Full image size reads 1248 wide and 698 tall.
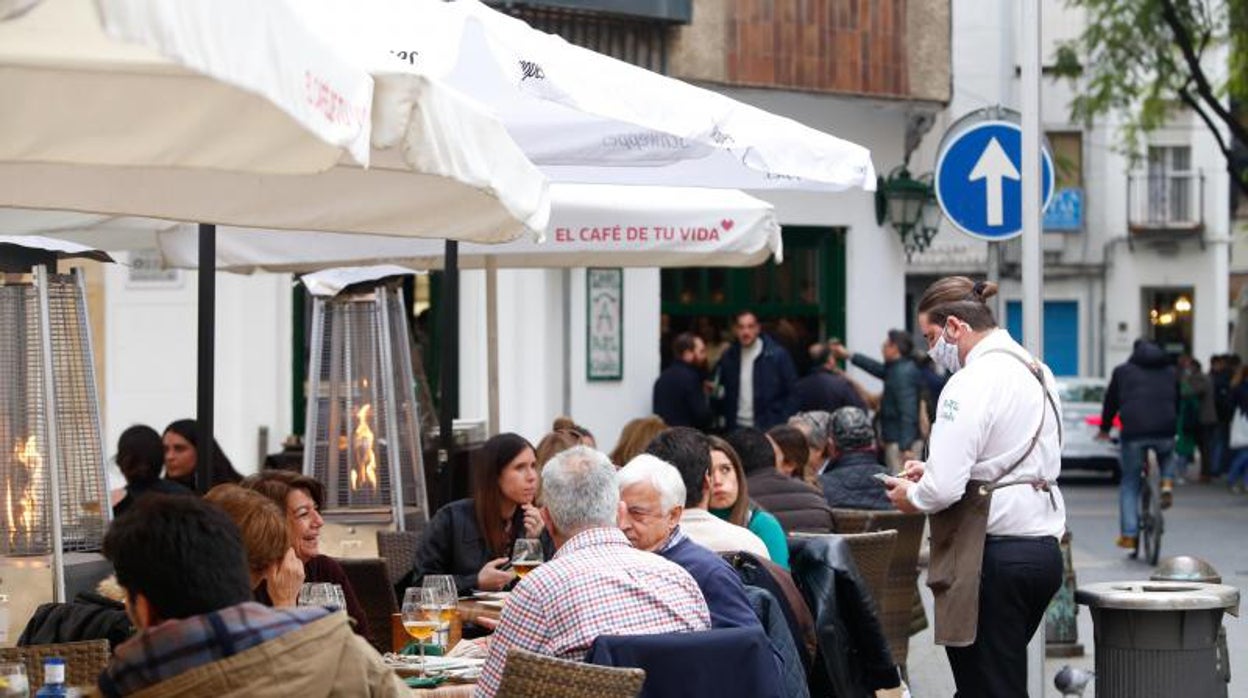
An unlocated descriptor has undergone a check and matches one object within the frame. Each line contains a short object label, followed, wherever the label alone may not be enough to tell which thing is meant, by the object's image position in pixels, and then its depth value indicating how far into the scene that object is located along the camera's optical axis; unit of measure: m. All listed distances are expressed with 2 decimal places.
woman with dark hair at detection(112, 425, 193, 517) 11.21
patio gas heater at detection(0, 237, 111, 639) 8.74
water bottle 5.73
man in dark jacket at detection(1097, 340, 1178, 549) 20.92
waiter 8.98
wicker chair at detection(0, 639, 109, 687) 6.24
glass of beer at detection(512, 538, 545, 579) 8.95
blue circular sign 11.52
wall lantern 24.83
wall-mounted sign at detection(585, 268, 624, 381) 22.89
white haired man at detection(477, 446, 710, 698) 6.16
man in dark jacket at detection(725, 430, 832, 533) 10.48
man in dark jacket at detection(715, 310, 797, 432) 21.23
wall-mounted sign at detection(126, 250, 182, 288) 20.34
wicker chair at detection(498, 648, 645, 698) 5.50
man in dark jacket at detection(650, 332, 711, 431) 21.42
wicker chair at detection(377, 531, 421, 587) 10.83
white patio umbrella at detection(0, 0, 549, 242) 5.02
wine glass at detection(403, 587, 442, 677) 7.30
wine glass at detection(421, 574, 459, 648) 7.32
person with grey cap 12.23
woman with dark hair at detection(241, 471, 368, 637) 7.96
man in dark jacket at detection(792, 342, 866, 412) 20.16
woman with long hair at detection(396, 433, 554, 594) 9.56
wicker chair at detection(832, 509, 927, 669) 11.02
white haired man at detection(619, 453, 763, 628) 6.67
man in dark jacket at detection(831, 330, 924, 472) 22.33
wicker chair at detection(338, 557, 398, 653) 8.84
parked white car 33.38
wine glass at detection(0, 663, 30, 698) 5.64
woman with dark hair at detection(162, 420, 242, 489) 12.20
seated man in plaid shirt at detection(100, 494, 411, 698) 4.51
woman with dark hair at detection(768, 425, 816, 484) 11.79
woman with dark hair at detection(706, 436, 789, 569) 8.98
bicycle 19.81
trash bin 8.98
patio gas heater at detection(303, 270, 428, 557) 12.88
